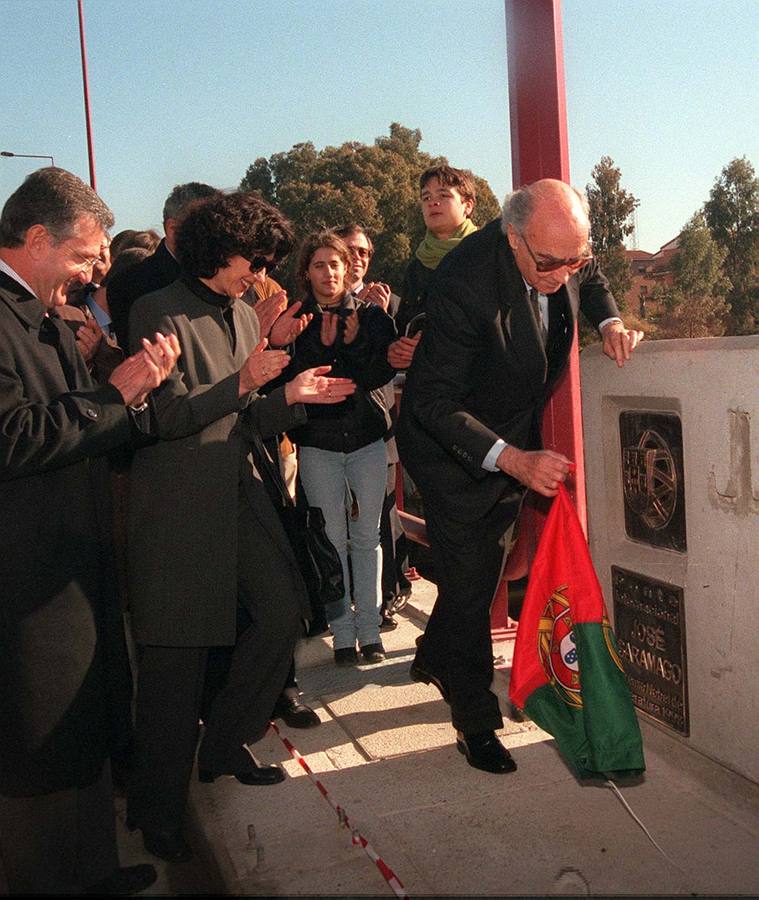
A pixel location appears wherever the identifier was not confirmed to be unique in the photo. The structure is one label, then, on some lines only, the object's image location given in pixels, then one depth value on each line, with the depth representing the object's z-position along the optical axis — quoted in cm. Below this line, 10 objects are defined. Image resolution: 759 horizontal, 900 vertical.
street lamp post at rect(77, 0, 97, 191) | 2700
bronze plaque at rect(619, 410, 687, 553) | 345
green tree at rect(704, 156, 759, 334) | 6506
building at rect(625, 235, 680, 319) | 6888
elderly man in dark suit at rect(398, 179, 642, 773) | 339
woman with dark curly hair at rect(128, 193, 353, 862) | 316
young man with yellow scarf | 496
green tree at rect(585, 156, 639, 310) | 6334
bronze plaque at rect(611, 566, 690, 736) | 350
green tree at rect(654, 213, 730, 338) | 6494
